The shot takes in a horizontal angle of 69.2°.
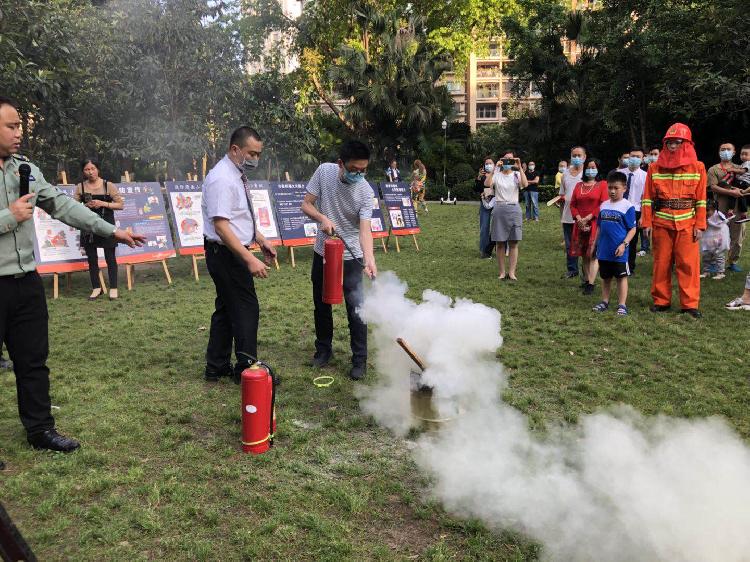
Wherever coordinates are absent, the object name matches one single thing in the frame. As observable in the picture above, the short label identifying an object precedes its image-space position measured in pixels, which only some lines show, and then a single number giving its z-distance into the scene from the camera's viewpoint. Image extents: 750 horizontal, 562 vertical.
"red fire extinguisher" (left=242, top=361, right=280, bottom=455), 3.66
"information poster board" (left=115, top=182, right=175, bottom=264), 9.68
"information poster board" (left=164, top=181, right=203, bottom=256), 10.31
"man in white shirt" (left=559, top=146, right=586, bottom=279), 8.84
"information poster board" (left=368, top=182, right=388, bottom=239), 12.74
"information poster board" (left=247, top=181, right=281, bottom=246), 11.31
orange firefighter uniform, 6.82
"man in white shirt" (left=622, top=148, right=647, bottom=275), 9.48
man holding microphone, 3.39
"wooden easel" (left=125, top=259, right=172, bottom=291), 9.45
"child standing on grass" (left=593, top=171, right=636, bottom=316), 7.02
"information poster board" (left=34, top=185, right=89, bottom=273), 8.91
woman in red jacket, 8.02
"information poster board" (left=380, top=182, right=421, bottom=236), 13.04
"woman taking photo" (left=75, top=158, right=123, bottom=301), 8.41
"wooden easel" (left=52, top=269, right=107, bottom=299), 8.78
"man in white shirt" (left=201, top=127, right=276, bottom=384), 4.36
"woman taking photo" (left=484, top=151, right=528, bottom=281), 8.83
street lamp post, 28.12
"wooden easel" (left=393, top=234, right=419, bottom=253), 12.74
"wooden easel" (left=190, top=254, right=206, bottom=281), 10.10
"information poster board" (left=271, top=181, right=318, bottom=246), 11.50
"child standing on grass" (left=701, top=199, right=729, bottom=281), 8.73
